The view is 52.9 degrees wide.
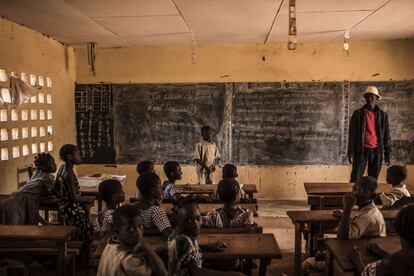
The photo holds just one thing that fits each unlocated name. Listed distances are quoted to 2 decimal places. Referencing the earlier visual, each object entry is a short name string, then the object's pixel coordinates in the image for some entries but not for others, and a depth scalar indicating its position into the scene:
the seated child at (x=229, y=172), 3.95
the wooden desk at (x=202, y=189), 4.12
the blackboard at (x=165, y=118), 6.33
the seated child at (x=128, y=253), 1.70
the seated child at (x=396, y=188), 3.37
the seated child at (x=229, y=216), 2.56
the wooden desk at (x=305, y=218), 2.93
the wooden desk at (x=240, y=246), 2.13
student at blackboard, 5.39
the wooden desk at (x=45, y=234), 2.56
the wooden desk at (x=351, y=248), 2.03
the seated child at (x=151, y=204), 2.46
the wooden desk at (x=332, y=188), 4.02
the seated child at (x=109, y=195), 2.70
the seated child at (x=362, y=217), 2.45
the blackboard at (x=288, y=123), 6.25
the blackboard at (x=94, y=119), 6.39
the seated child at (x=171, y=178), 3.66
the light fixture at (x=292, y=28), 3.34
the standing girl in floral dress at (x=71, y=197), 3.52
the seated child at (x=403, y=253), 1.54
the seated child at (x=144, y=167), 4.01
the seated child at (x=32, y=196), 3.25
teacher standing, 5.14
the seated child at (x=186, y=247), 1.85
